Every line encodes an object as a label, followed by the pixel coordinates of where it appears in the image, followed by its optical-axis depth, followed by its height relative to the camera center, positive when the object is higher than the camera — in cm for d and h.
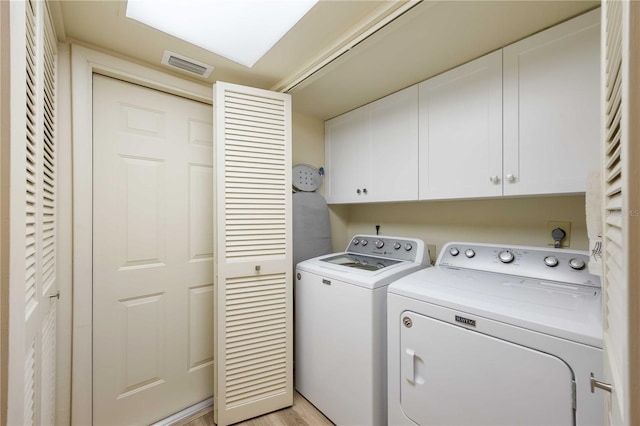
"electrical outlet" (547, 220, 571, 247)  146 -9
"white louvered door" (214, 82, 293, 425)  161 -25
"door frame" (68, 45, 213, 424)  137 -2
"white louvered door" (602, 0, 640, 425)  36 +1
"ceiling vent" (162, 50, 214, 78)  149 +88
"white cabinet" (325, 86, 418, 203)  180 +47
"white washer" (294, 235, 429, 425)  142 -67
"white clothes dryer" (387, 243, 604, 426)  87 -49
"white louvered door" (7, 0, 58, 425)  61 -5
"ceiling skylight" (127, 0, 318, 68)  120 +93
